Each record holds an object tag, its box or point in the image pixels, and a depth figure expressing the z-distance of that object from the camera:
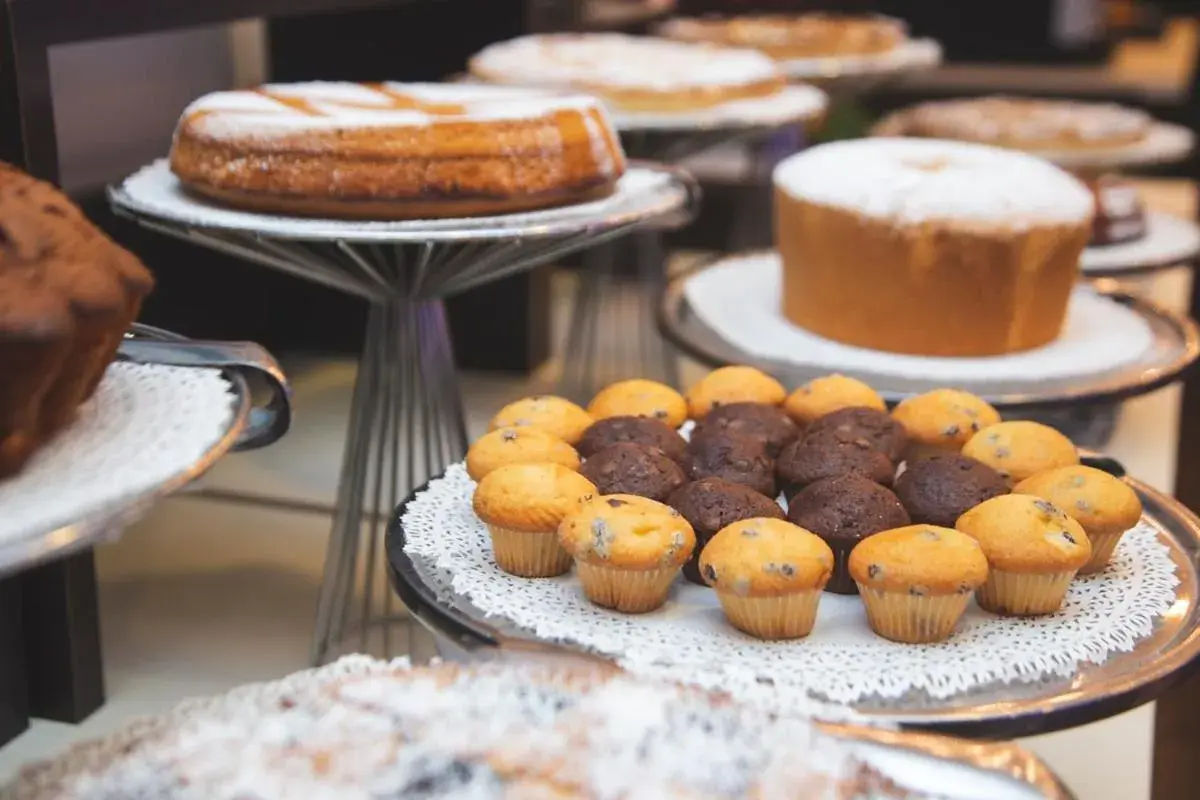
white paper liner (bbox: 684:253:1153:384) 1.51
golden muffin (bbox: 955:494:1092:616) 0.92
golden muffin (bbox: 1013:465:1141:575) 0.99
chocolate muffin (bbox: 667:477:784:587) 0.98
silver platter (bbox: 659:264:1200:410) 1.41
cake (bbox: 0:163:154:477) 0.74
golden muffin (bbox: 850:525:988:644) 0.88
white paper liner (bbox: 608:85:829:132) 2.07
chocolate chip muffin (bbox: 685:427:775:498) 1.06
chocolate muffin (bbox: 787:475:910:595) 0.97
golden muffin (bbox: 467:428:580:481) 1.06
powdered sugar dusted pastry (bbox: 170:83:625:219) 1.35
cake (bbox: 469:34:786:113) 2.13
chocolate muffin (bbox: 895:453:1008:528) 1.01
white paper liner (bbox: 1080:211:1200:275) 2.23
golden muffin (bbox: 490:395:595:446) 1.15
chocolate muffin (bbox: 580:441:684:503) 1.02
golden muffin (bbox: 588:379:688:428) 1.20
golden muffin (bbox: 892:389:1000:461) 1.17
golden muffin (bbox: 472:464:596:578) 0.95
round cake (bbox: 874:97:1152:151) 2.72
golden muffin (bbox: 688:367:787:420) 1.24
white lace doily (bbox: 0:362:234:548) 0.70
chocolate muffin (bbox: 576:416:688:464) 1.10
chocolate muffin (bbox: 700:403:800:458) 1.13
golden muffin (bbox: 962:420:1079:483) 1.09
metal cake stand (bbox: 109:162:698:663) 1.30
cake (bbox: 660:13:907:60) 2.98
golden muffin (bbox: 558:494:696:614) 0.89
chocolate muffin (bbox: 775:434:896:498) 1.06
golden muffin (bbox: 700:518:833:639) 0.87
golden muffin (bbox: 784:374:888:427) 1.21
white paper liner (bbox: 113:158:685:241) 1.26
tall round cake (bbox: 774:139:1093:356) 1.58
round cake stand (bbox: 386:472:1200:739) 0.80
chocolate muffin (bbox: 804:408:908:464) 1.10
